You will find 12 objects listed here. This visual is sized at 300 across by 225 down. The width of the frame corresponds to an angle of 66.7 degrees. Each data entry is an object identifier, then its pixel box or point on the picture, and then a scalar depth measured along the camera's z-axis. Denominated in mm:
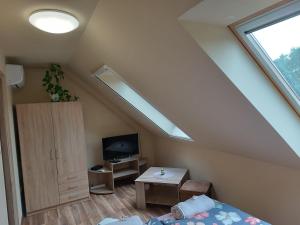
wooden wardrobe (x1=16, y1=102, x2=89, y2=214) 3506
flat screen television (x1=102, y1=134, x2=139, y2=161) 4379
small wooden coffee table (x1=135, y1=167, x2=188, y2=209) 3456
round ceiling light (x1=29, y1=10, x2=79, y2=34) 1720
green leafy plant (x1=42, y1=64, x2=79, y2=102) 3773
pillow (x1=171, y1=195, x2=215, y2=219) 2330
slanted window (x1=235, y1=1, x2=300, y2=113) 1437
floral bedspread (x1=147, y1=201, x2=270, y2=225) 2117
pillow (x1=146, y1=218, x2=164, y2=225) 2162
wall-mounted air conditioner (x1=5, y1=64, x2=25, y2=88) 3197
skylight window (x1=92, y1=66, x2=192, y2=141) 3698
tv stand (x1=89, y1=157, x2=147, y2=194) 4262
